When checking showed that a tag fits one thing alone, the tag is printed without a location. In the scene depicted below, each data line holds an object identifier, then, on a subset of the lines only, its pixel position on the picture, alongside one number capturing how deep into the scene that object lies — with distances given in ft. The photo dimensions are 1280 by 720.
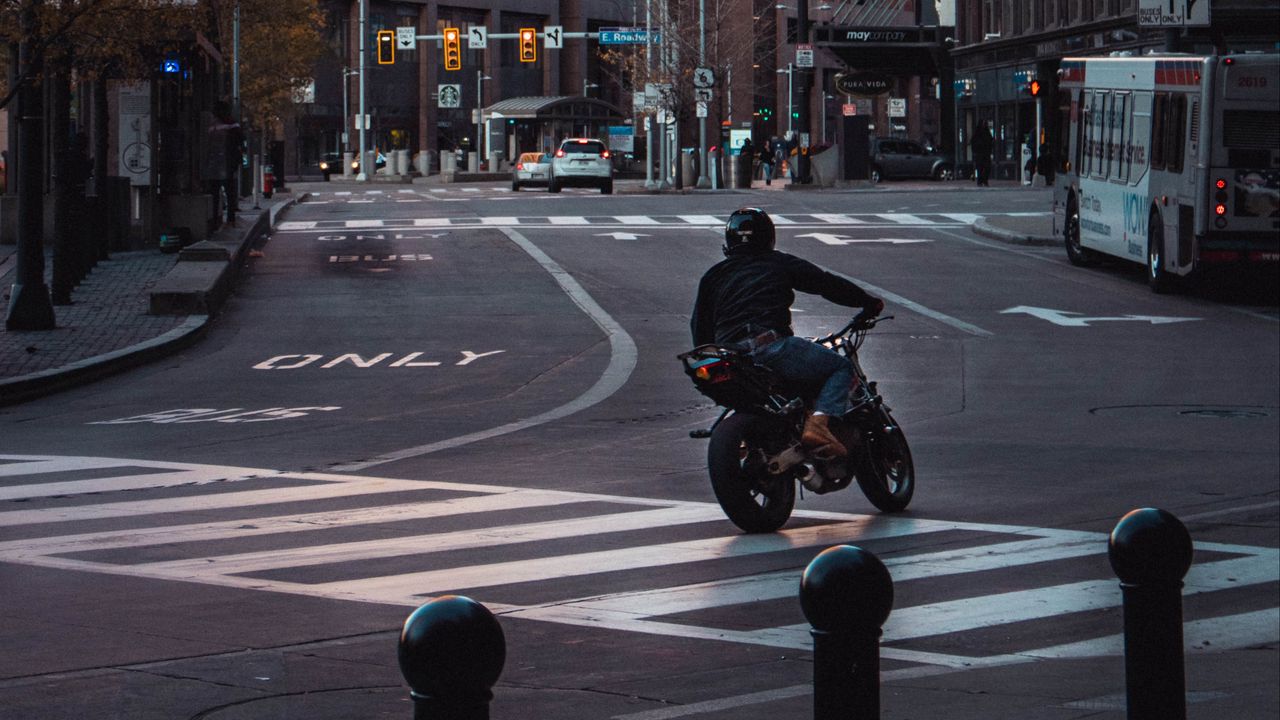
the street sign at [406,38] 251.46
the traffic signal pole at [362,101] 306.14
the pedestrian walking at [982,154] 204.23
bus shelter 326.44
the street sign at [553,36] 258.98
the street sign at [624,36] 241.76
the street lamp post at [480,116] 348.38
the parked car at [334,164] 322.75
